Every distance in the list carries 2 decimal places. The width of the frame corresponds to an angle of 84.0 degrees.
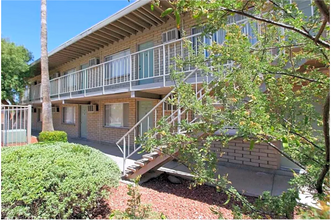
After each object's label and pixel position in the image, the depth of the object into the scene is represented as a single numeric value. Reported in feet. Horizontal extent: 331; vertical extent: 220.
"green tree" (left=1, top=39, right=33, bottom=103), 40.63
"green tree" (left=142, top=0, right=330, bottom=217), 5.32
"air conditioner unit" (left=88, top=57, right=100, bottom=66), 36.42
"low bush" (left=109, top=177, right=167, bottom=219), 6.33
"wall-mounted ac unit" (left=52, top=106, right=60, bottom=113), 48.73
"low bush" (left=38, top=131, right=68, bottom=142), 25.59
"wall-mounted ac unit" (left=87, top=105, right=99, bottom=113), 36.58
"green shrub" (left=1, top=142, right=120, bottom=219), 9.05
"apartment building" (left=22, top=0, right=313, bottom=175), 20.26
